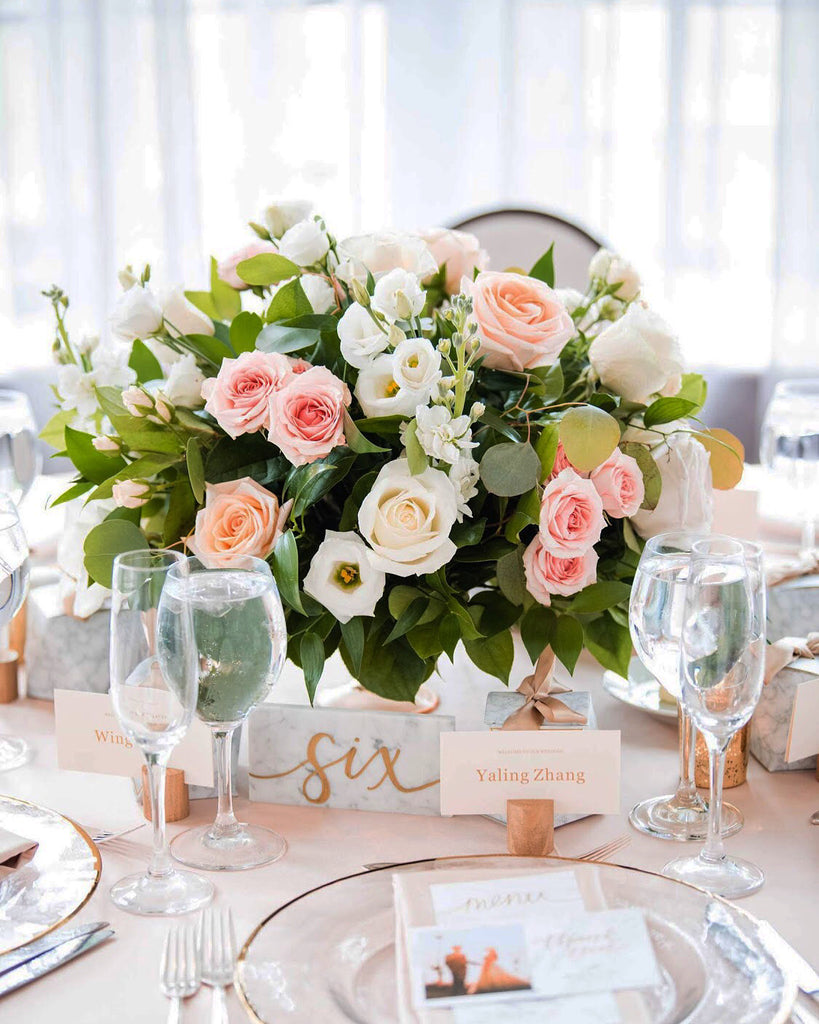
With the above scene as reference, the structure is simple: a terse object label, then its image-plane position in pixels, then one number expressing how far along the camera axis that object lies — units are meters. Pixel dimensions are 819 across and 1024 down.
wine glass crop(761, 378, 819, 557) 1.54
